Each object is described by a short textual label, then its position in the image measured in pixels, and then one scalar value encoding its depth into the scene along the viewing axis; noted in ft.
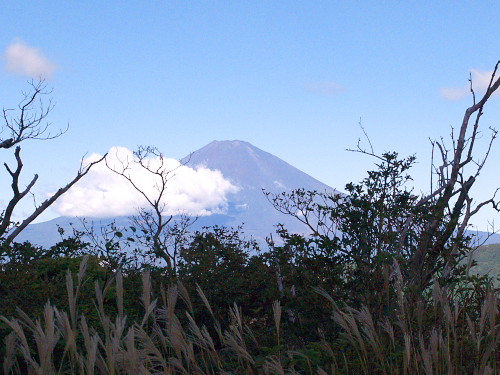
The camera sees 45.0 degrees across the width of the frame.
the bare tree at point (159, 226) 35.17
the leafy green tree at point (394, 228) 21.22
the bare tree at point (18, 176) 45.57
